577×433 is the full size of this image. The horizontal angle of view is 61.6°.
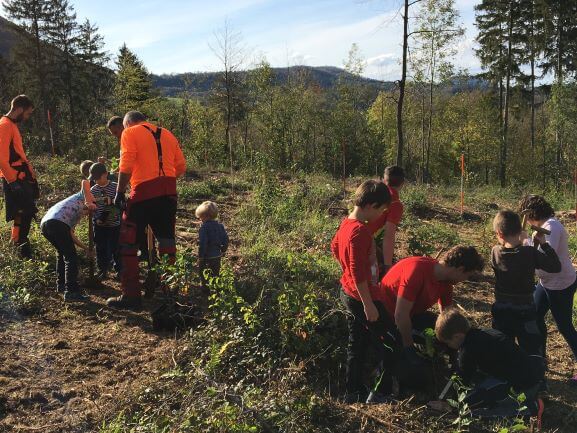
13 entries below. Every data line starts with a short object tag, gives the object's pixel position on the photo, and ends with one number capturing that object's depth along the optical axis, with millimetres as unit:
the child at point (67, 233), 4648
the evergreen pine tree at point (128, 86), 17531
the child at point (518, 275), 3471
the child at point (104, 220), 5254
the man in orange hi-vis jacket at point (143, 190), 4398
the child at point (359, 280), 3080
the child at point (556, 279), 3744
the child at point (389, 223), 4410
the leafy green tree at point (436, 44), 18719
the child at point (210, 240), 4938
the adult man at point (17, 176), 5219
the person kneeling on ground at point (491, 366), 3209
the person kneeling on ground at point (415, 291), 3293
